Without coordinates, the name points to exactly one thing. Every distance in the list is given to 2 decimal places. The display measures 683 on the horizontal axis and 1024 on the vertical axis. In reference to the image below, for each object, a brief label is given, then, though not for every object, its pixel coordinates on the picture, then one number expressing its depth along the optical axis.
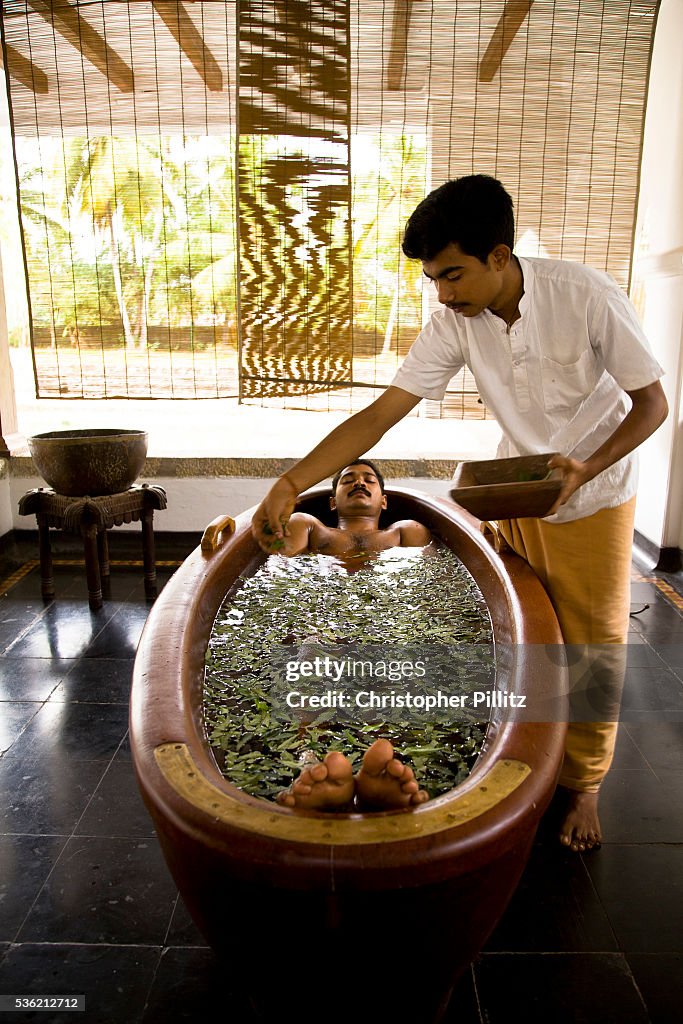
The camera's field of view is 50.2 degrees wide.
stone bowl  3.20
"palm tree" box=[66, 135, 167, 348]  4.01
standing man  1.62
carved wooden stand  3.26
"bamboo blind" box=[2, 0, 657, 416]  3.79
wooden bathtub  0.98
